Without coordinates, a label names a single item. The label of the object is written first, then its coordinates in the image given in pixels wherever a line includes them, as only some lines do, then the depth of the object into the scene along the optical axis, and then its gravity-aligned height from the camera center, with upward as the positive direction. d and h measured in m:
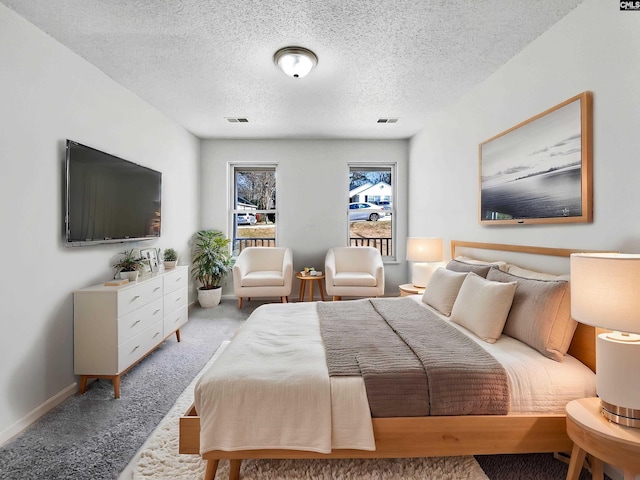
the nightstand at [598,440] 1.15 -0.77
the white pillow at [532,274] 1.89 -0.23
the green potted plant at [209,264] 4.59 -0.37
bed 1.40 -0.90
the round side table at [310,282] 4.49 -0.66
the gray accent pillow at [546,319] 1.66 -0.44
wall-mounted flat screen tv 2.31 +0.35
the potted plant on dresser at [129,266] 2.65 -0.24
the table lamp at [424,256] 3.52 -0.20
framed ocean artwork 1.84 +0.49
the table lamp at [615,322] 1.21 -0.33
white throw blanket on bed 1.38 -0.76
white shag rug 1.53 -1.14
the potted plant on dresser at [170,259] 3.49 -0.22
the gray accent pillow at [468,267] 2.43 -0.24
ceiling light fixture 2.43 +1.40
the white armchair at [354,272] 4.20 -0.49
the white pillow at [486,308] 1.87 -0.43
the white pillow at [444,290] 2.39 -0.40
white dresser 2.26 -0.67
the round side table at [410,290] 3.38 -0.56
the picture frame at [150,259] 3.18 -0.21
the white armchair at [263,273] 4.29 -0.49
